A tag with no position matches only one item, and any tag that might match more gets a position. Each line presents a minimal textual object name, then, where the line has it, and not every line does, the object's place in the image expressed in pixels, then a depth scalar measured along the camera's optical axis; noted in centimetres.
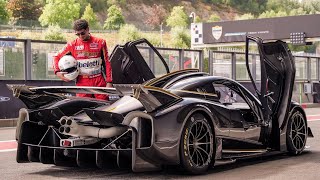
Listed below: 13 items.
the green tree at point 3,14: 14109
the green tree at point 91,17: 16738
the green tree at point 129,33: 13762
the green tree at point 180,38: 13330
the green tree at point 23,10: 17112
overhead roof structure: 5484
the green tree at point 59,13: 15088
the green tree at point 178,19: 19075
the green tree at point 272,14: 19358
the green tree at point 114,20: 17362
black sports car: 678
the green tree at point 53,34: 11200
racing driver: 839
